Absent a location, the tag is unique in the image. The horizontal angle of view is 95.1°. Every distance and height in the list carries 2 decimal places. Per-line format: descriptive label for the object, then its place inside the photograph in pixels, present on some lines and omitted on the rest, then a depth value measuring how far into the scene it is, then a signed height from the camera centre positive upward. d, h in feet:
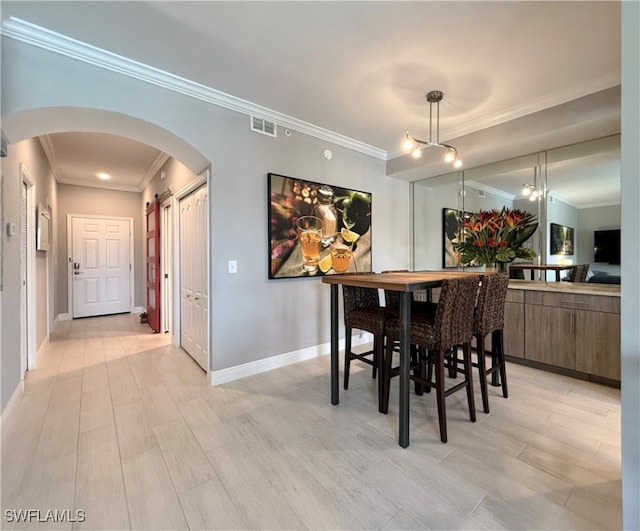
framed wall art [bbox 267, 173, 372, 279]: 10.09 +1.32
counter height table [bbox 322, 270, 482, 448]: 5.76 -1.06
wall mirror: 9.89 +2.70
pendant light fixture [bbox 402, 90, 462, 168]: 8.57 +5.04
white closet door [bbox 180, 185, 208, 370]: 9.98 -0.51
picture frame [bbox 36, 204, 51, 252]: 11.89 +1.47
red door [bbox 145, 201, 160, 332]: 14.62 -0.14
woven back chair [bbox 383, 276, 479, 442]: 6.00 -1.47
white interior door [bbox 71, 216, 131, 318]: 18.83 -0.31
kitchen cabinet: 8.45 -2.15
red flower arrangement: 9.24 +0.84
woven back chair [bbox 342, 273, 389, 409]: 7.35 -1.46
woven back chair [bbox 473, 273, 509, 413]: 7.09 -1.45
